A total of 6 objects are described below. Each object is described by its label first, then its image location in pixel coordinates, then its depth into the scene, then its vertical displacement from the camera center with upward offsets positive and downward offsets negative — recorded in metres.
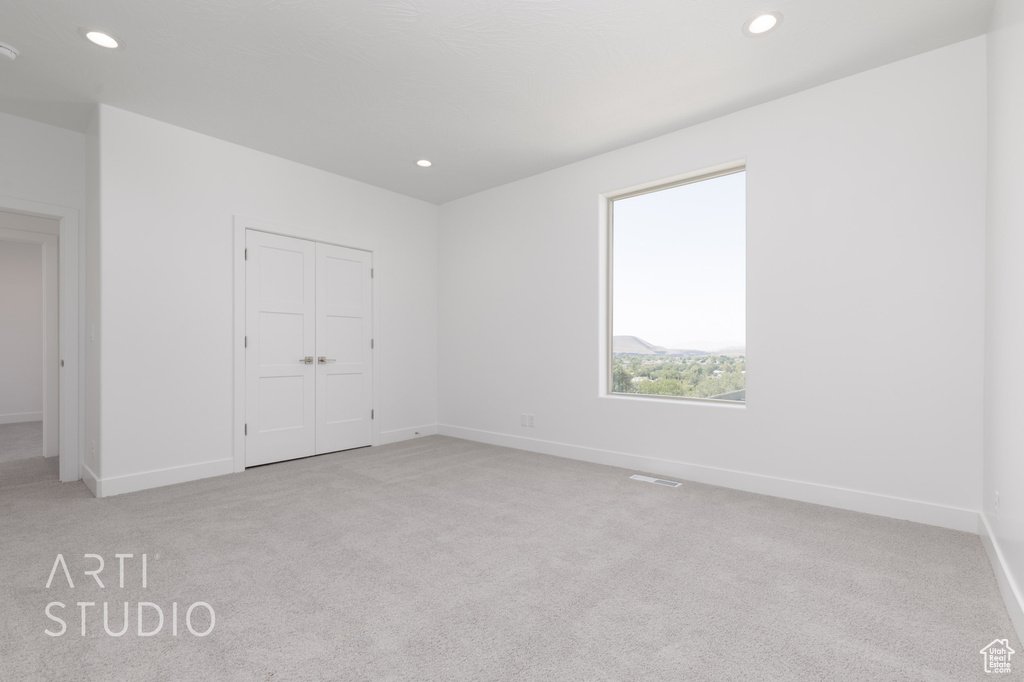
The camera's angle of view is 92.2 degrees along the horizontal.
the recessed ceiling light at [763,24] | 2.63 +1.72
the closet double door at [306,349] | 4.47 -0.09
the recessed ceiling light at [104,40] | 2.76 +1.71
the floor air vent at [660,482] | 3.79 -1.12
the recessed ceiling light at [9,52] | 2.85 +1.68
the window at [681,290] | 3.94 +0.43
